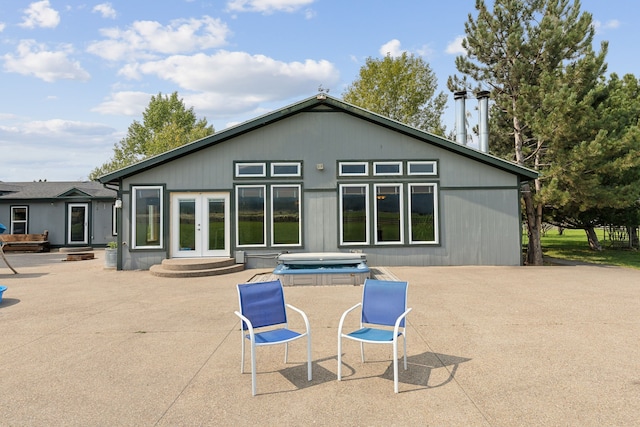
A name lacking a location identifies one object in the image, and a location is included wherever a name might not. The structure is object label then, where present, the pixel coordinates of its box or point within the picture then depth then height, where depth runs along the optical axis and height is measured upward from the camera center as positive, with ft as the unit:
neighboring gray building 66.39 +1.57
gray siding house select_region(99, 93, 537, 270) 38.63 +2.82
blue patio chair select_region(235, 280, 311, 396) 12.20 -3.01
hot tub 29.30 -3.81
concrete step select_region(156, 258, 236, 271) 34.32 -3.62
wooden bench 62.80 -2.83
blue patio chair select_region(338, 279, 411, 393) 12.62 -2.96
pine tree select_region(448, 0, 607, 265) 41.52 +18.97
